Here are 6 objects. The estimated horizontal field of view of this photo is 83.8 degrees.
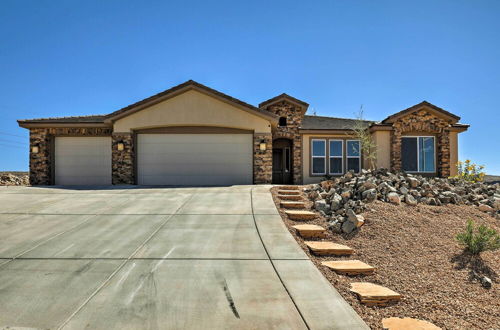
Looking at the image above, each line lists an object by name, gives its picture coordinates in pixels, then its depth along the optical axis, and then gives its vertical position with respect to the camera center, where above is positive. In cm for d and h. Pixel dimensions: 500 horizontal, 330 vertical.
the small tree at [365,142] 1336 +120
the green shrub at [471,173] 1272 -30
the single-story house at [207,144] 1214 +103
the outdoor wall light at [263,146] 1221 +87
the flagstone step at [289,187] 960 -75
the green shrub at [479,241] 459 -124
